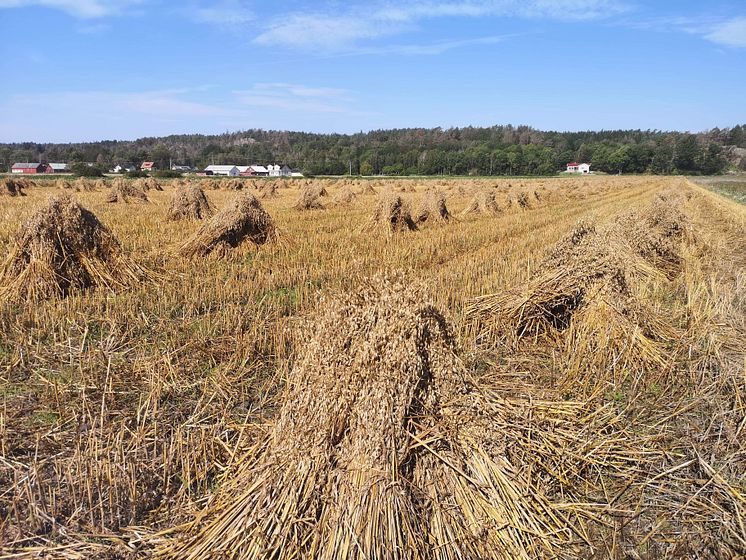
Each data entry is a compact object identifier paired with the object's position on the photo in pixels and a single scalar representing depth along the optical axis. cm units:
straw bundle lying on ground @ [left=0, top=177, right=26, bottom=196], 2873
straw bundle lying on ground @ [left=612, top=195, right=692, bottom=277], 1056
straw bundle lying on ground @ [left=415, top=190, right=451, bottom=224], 1827
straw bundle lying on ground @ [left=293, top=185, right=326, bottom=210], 2292
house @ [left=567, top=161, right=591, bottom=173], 12019
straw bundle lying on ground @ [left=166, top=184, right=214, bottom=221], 1703
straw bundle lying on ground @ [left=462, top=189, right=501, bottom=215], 2253
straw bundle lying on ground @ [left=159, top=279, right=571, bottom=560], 285
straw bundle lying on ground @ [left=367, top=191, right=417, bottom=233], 1559
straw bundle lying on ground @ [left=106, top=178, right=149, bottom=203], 2561
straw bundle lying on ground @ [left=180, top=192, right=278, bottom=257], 1152
